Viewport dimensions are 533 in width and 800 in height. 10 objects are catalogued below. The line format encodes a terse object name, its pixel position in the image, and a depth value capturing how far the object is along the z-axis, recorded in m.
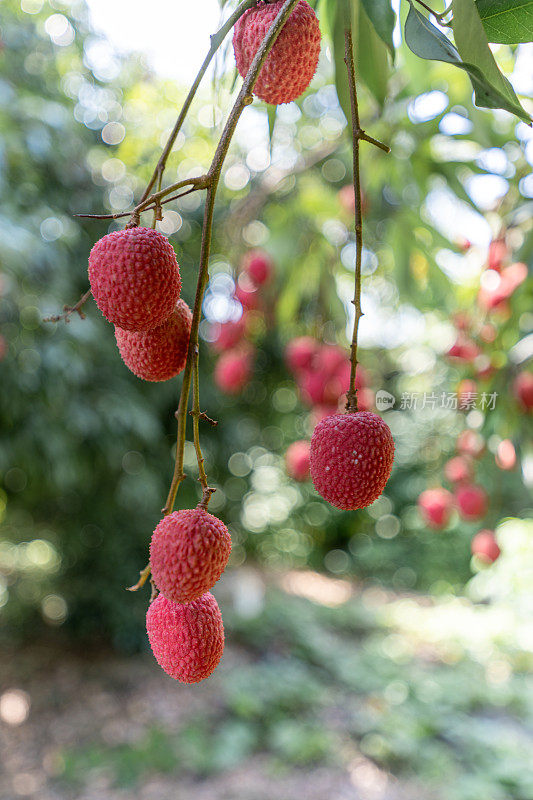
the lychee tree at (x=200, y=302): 0.34
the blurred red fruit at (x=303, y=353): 1.07
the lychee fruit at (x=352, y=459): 0.41
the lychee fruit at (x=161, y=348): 0.42
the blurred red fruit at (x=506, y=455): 1.08
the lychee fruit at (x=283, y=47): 0.41
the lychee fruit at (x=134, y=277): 0.36
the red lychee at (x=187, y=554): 0.36
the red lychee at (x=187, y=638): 0.39
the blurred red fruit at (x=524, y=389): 1.00
